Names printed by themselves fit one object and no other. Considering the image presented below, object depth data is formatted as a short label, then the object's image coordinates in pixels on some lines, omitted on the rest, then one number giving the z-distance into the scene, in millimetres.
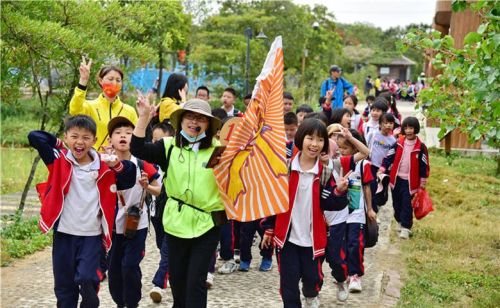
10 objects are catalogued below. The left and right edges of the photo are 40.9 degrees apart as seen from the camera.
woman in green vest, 4625
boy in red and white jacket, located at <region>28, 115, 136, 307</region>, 4531
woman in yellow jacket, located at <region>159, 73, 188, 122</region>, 6992
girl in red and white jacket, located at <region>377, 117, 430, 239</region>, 8672
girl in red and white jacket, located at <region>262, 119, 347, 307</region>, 5168
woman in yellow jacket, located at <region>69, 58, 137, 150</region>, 6211
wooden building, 17656
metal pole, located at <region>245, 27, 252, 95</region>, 20438
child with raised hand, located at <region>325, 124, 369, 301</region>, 6035
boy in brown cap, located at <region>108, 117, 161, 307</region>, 5180
